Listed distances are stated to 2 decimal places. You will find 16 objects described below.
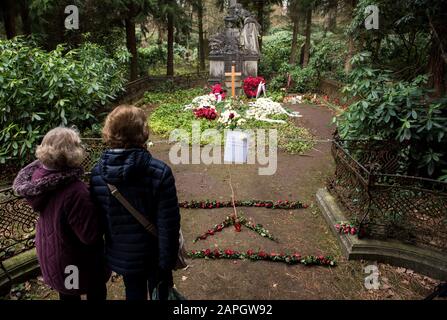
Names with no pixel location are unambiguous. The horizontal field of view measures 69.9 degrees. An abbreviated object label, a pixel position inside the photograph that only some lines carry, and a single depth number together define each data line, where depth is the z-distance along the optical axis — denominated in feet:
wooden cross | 51.68
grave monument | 58.08
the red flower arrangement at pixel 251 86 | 50.37
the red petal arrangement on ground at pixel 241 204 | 18.94
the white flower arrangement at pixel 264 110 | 38.65
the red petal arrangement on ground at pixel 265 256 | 13.91
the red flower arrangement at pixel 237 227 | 16.02
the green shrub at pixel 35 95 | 19.35
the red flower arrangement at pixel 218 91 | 46.56
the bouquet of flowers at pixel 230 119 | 34.30
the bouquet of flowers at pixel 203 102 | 42.20
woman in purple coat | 7.74
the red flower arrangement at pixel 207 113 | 37.47
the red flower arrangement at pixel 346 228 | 14.62
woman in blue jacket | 7.59
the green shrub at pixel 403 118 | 15.76
